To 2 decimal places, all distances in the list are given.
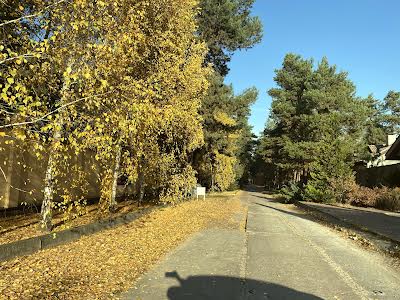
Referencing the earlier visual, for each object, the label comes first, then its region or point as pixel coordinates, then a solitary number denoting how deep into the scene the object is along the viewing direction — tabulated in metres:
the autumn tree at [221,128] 32.81
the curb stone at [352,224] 13.17
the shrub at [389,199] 25.34
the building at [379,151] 56.97
